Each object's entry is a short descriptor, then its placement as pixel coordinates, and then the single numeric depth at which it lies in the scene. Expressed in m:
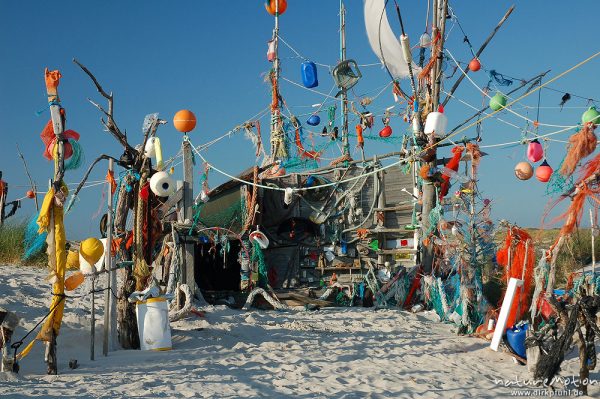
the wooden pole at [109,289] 7.95
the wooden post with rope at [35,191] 13.62
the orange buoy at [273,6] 19.22
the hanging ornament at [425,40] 13.53
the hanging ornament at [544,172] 10.37
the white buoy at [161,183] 8.55
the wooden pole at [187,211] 11.86
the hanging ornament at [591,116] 8.82
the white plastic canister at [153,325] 8.28
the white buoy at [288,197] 14.32
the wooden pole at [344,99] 19.00
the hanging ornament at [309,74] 15.96
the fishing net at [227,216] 14.15
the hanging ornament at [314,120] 18.08
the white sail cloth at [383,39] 13.35
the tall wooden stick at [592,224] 8.17
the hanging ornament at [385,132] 15.89
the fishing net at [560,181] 8.45
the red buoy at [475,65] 13.02
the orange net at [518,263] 9.52
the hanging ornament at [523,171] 10.62
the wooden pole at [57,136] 7.25
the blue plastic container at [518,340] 9.13
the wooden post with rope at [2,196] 12.35
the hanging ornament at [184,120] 9.72
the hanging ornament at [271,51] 19.95
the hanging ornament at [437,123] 11.48
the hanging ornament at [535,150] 10.45
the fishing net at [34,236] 7.95
